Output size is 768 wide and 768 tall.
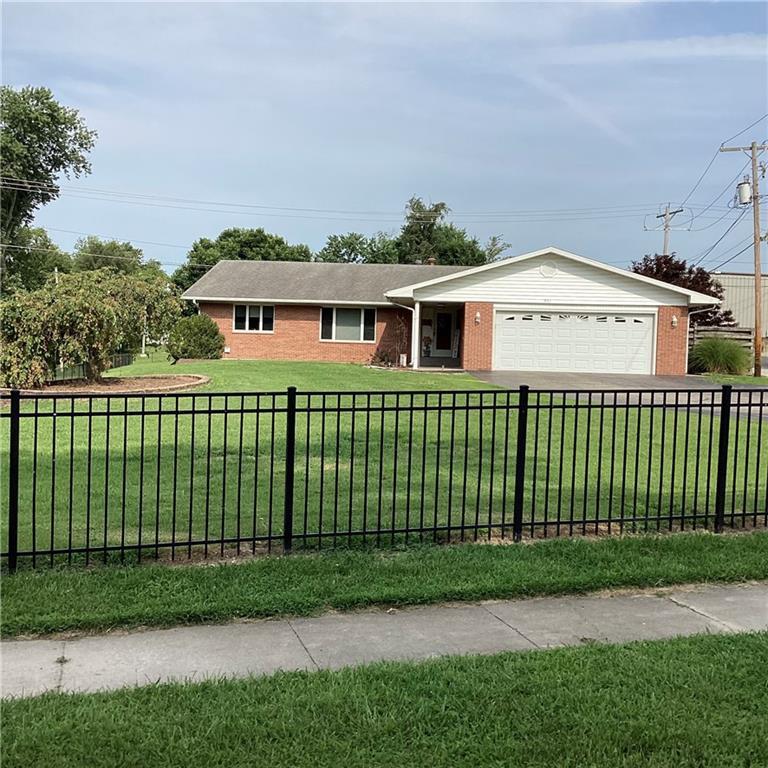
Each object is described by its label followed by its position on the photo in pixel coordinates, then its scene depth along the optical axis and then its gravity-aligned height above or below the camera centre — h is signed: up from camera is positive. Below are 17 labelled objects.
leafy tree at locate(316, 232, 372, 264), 65.31 +9.10
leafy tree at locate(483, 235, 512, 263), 68.38 +9.92
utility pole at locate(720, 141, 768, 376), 28.45 +5.06
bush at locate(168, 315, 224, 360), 27.09 +0.36
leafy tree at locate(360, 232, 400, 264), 64.75 +9.11
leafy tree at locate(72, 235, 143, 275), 75.75 +9.25
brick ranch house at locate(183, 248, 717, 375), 27.31 +1.68
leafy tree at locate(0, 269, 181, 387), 15.73 +0.48
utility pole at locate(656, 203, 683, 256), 49.38 +9.57
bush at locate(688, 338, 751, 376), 28.77 +0.27
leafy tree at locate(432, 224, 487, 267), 63.62 +9.03
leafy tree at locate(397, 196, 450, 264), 64.81 +10.87
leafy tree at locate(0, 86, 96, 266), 47.38 +12.70
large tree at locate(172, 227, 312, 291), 61.47 +8.21
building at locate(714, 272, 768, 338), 51.12 +4.82
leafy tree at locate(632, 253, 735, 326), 32.88 +3.80
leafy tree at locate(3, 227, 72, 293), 49.25 +5.81
